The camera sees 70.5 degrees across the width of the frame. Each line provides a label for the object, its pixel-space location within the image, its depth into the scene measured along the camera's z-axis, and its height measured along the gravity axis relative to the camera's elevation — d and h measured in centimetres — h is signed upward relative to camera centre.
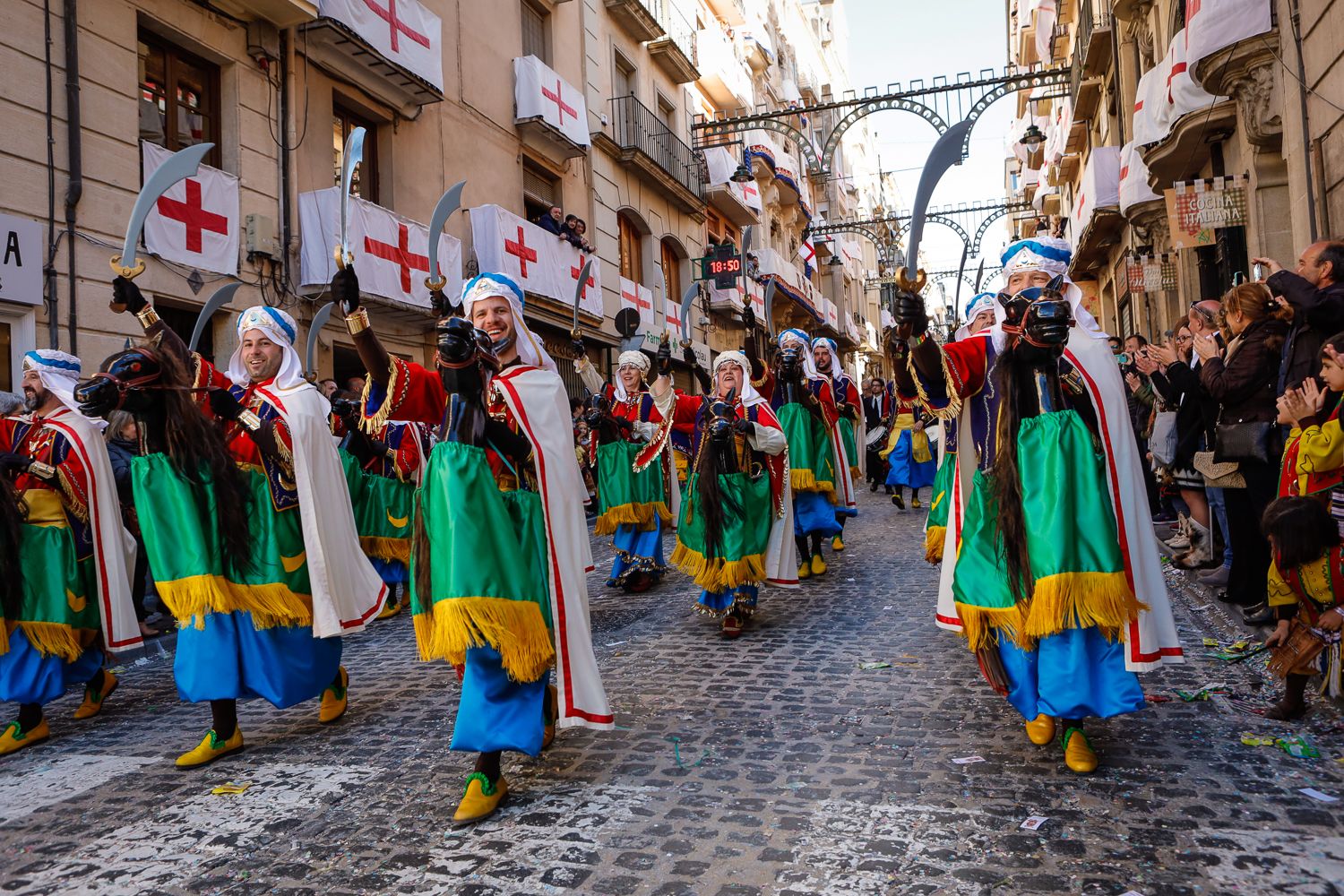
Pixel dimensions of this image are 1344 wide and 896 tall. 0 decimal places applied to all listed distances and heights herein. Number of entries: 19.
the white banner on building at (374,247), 1150 +327
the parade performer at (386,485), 755 +13
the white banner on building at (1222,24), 869 +410
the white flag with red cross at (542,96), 1723 +738
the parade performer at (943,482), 472 -3
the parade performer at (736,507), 610 -14
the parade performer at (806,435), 796 +41
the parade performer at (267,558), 398 -23
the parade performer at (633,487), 807 +3
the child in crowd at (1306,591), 376 -53
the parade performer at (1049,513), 338 -15
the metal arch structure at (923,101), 1686 +697
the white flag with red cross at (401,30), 1212 +639
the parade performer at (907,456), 1280 +31
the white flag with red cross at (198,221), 946 +298
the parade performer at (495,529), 325 -12
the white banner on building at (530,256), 1509 +406
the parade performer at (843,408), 909 +73
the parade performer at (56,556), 447 -21
